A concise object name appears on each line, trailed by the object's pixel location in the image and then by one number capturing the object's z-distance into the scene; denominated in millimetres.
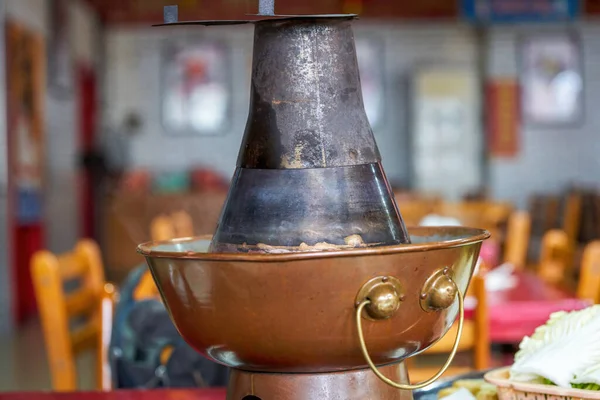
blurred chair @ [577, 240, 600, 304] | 2486
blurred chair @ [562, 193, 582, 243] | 6848
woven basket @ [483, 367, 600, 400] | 860
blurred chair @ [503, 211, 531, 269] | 4164
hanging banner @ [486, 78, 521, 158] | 10789
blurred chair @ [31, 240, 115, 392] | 2004
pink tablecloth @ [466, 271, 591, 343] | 2422
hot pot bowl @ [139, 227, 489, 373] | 784
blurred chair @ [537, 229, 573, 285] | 3294
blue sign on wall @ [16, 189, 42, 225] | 6682
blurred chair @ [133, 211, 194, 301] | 2354
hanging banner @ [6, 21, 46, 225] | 6449
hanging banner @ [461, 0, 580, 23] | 7613
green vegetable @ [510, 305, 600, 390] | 883
